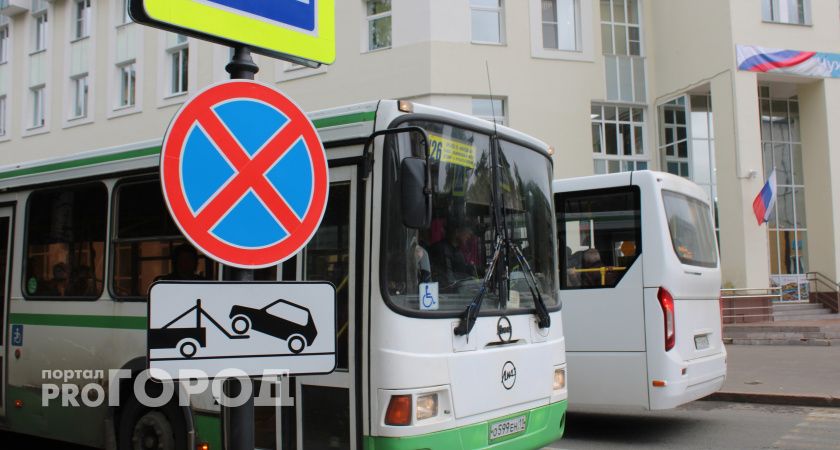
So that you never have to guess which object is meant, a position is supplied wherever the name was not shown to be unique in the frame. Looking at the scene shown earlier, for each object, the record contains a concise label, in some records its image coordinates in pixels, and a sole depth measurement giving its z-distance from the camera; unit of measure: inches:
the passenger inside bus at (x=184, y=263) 236.8
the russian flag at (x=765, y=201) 834.8
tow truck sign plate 114.0
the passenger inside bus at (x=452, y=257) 198.4
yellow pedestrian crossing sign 118.5
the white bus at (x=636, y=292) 307.4
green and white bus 187.2
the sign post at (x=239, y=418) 123.6
